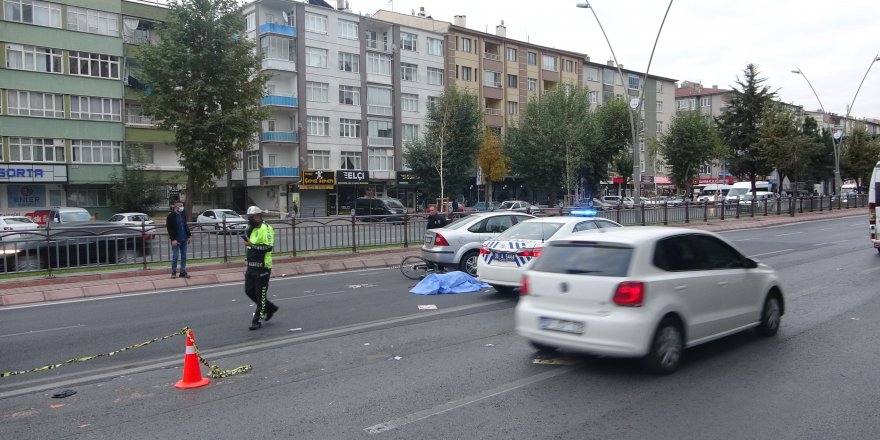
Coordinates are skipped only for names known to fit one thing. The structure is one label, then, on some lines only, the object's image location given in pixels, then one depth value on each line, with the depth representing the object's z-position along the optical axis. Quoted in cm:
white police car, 1128
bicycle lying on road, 1468
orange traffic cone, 652
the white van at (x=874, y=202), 1689
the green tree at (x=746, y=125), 4969
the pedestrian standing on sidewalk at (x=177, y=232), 1504
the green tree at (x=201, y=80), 3344
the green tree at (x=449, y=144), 5131
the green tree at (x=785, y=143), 4497
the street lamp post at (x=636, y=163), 2781
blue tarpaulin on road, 1261
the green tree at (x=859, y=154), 6119
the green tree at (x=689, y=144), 5175
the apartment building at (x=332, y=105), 5181
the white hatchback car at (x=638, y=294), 635
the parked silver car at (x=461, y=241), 1420
